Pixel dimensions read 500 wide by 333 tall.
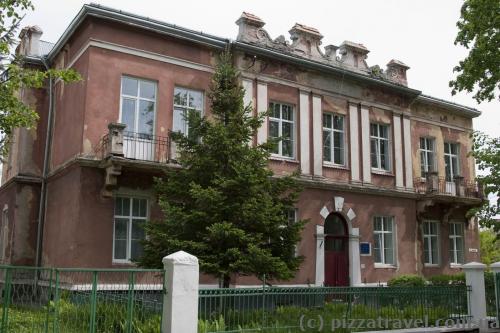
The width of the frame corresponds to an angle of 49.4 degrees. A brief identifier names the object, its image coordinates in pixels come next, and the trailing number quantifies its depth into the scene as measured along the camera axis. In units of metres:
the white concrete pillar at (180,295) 8.96
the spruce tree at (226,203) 12.17
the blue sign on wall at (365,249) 20.73
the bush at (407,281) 19.37
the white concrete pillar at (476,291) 13.39
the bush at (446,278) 20.69
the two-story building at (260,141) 16.30
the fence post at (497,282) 13.80
